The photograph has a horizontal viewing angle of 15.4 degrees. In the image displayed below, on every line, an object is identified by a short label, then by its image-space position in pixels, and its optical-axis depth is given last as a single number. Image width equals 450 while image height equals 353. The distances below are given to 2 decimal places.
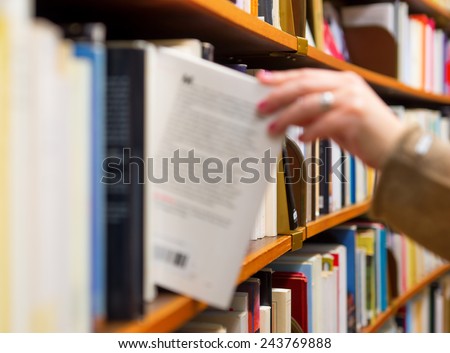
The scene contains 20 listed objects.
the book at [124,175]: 1.34
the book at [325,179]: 2.12
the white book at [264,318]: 1.76
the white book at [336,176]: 2.26
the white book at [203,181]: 1.38
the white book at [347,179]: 2.42
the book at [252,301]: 1.71
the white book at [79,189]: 1.29
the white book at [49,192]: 1.25
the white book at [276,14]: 1.81
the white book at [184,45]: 1.44
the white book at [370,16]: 2.82
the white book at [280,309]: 1.83
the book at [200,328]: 1.57
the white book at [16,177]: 1.23
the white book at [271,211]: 1.79
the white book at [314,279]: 2.01
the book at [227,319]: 1.63
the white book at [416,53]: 3.14
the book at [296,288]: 1.94
